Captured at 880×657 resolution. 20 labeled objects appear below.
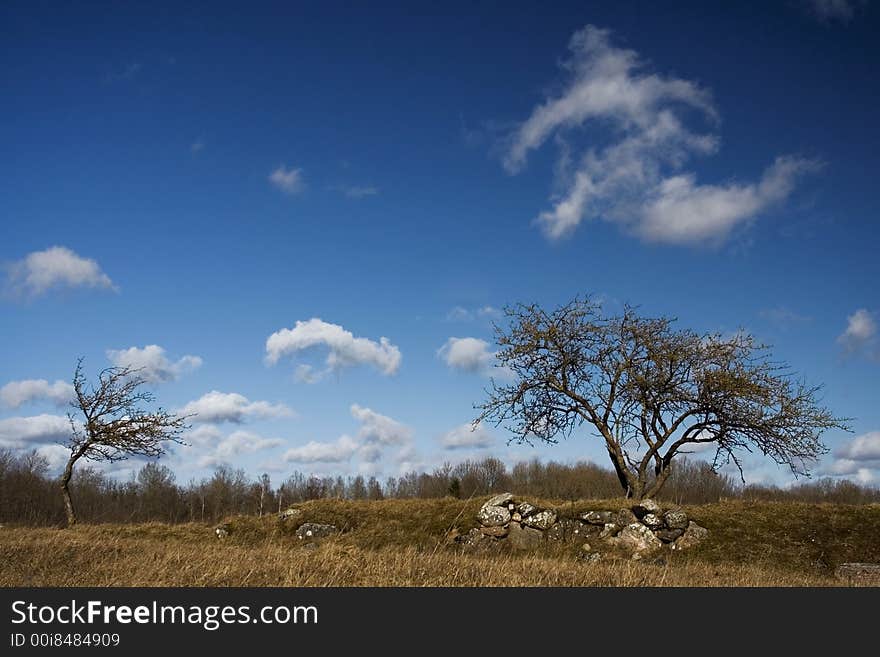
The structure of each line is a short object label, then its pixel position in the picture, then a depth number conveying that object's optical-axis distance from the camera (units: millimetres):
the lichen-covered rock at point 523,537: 21312
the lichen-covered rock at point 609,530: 21016
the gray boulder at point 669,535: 20625
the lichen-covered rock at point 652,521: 21016
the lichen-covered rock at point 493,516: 22203
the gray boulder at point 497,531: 21812
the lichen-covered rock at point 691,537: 20291
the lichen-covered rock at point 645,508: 21406
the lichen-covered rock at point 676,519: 20859
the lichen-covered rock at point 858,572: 16936
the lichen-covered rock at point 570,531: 21297
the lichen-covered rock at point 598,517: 21444
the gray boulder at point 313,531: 23562
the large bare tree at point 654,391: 24672
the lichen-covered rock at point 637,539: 20375
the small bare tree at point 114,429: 30250
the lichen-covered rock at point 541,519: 21984
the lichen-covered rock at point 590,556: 19391
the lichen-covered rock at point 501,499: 22688
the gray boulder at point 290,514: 25141
